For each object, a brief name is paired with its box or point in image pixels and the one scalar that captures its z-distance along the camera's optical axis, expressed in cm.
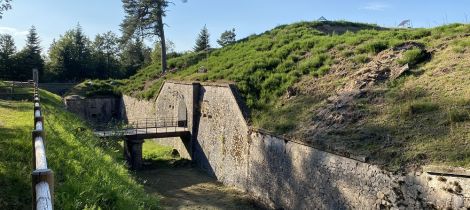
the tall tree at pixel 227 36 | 7875
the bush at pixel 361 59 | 1833
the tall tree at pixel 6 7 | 1786
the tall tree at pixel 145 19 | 3825
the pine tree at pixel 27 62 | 4634
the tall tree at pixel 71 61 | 5125
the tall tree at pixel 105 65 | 5306
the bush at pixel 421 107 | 1239
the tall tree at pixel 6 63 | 4528
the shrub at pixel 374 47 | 1893
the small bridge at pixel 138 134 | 2232
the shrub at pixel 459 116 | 1130
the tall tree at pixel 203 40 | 6669
